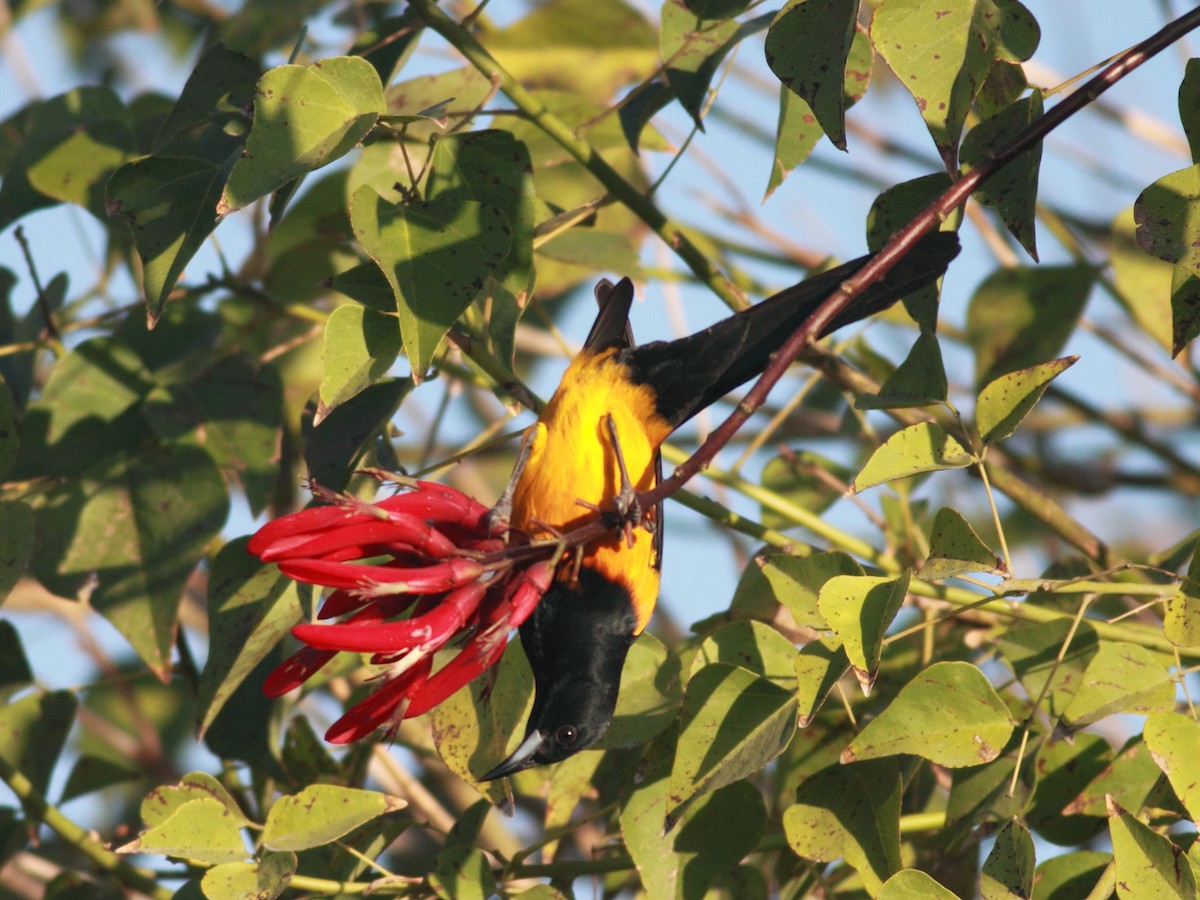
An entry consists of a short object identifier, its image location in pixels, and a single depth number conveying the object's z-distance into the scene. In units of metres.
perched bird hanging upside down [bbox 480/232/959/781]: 5.79
